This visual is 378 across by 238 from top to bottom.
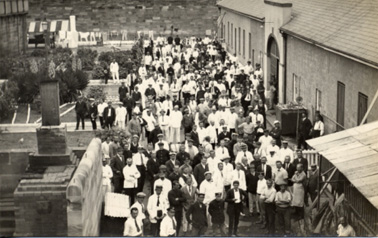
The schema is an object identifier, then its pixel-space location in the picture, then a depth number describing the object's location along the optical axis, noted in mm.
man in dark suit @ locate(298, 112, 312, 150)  19439
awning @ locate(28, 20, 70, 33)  53438
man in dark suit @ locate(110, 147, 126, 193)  15723
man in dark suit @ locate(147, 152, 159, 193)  15915
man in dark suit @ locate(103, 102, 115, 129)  21484
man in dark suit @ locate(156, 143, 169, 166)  16406
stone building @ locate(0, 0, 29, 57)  39994
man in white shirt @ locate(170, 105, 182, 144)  20266
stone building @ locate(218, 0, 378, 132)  17172
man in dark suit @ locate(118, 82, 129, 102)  24250
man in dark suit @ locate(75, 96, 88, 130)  22359
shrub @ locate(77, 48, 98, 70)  37875
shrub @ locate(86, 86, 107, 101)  28188
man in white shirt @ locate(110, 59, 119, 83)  33531
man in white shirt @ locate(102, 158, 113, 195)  15406
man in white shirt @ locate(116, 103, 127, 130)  21453
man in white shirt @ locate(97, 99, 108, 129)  22128
